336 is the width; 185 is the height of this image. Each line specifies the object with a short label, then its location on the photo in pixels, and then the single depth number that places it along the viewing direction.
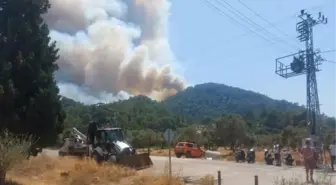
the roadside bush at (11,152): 13.91
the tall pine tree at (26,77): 16.25
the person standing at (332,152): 23.01
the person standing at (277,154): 29.95
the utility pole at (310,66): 30.28
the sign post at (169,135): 18.78
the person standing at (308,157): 17.77
